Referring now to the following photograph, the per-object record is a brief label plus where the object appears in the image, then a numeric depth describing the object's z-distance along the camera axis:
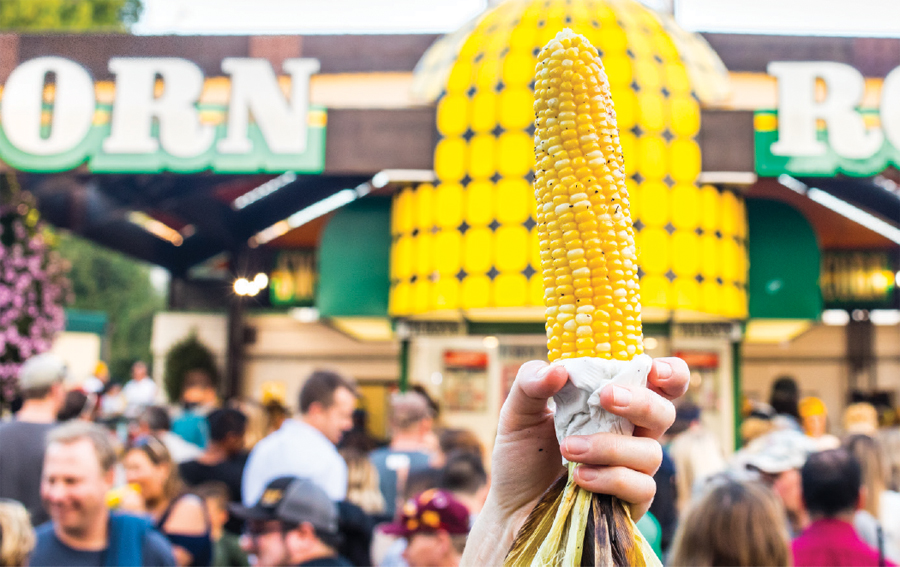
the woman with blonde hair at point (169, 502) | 4.13
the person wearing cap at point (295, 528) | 3.64
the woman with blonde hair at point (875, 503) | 3.82
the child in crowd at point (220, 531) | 4.53
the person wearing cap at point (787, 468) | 4.53
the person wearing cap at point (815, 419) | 7.41
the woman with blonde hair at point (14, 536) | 2.81
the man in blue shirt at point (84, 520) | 3.10
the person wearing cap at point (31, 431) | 4.70
